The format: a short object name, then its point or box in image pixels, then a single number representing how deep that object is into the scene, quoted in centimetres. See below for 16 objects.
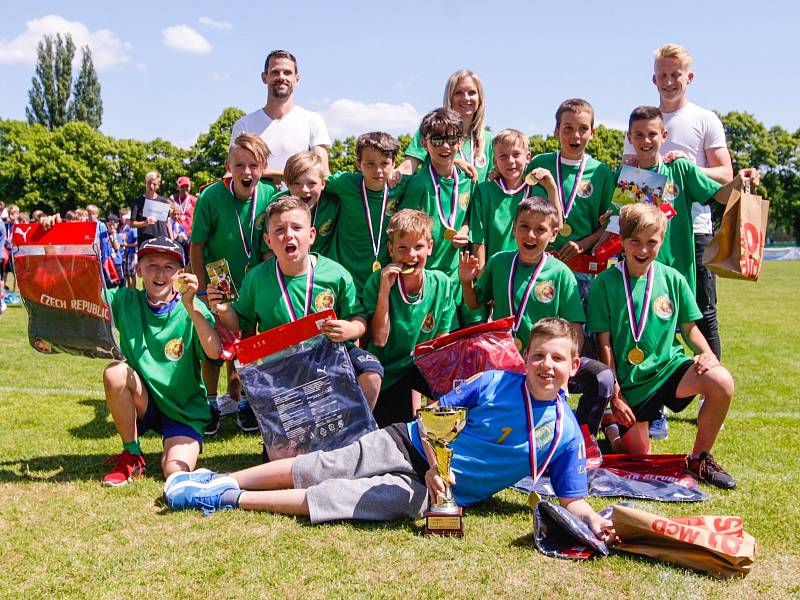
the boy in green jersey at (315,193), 502
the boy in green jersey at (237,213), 506
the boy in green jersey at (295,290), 433
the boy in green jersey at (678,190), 513
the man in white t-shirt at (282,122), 565
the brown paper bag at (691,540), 296
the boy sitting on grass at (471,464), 350
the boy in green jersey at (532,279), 450
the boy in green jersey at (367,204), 509
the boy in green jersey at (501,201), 511
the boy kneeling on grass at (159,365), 424
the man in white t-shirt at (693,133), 557
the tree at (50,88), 6506
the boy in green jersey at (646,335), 439
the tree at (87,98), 6662
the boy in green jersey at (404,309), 447
